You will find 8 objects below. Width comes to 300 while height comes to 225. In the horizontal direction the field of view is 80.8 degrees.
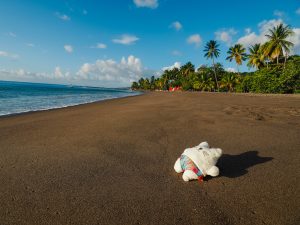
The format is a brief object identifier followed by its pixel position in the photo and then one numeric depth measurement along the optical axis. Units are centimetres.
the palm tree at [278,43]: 3675
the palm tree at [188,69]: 8294
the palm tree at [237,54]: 4997
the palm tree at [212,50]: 5503
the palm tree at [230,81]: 4994
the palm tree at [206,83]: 5886
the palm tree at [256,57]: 4168
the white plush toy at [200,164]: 294
